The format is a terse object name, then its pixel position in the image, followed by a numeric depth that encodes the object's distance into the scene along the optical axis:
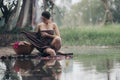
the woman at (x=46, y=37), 12.65
